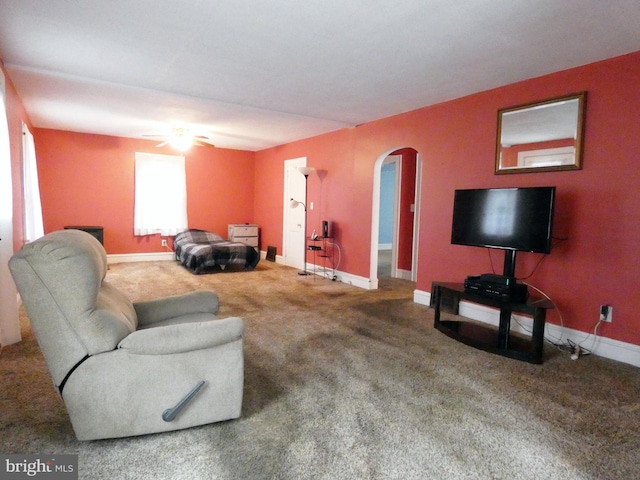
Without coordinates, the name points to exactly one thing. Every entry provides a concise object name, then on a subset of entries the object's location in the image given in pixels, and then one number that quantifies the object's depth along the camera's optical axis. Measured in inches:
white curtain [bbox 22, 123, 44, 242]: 158.6
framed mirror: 118.3
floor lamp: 247.8
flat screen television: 110.5
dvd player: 113.8
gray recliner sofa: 59.2
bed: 228.1
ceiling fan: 215.3
